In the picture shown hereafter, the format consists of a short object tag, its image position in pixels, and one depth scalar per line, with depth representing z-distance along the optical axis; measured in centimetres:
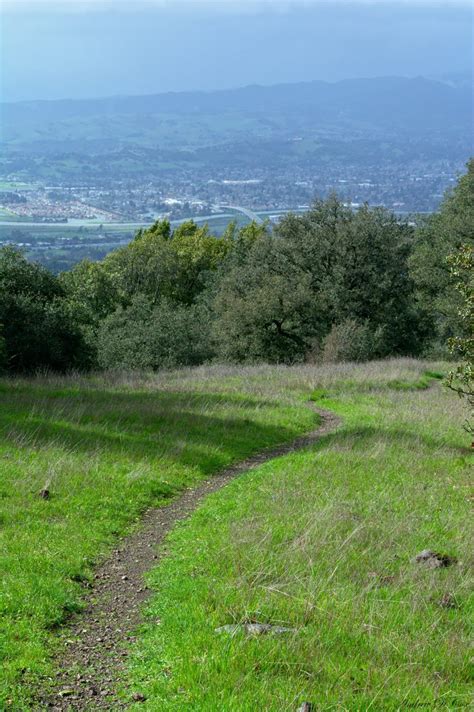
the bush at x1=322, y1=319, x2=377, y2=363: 3722
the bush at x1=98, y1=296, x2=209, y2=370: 4022
